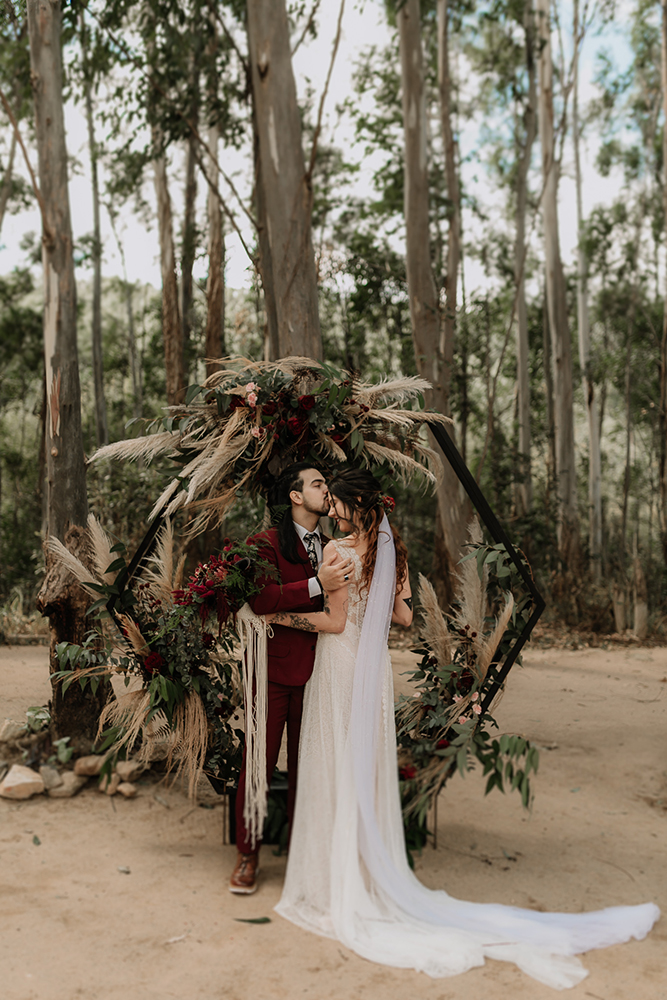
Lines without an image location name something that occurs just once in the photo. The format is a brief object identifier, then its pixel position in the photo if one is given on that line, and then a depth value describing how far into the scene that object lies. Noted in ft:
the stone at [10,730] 14.48
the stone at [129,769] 13.69
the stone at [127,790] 13.38
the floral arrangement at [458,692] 10.21
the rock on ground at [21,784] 13.08
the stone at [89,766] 13.66
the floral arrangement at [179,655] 10.44
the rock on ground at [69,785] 13.34
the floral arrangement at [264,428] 11.39
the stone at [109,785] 13.32
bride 8.87
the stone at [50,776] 13.47
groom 10.35
